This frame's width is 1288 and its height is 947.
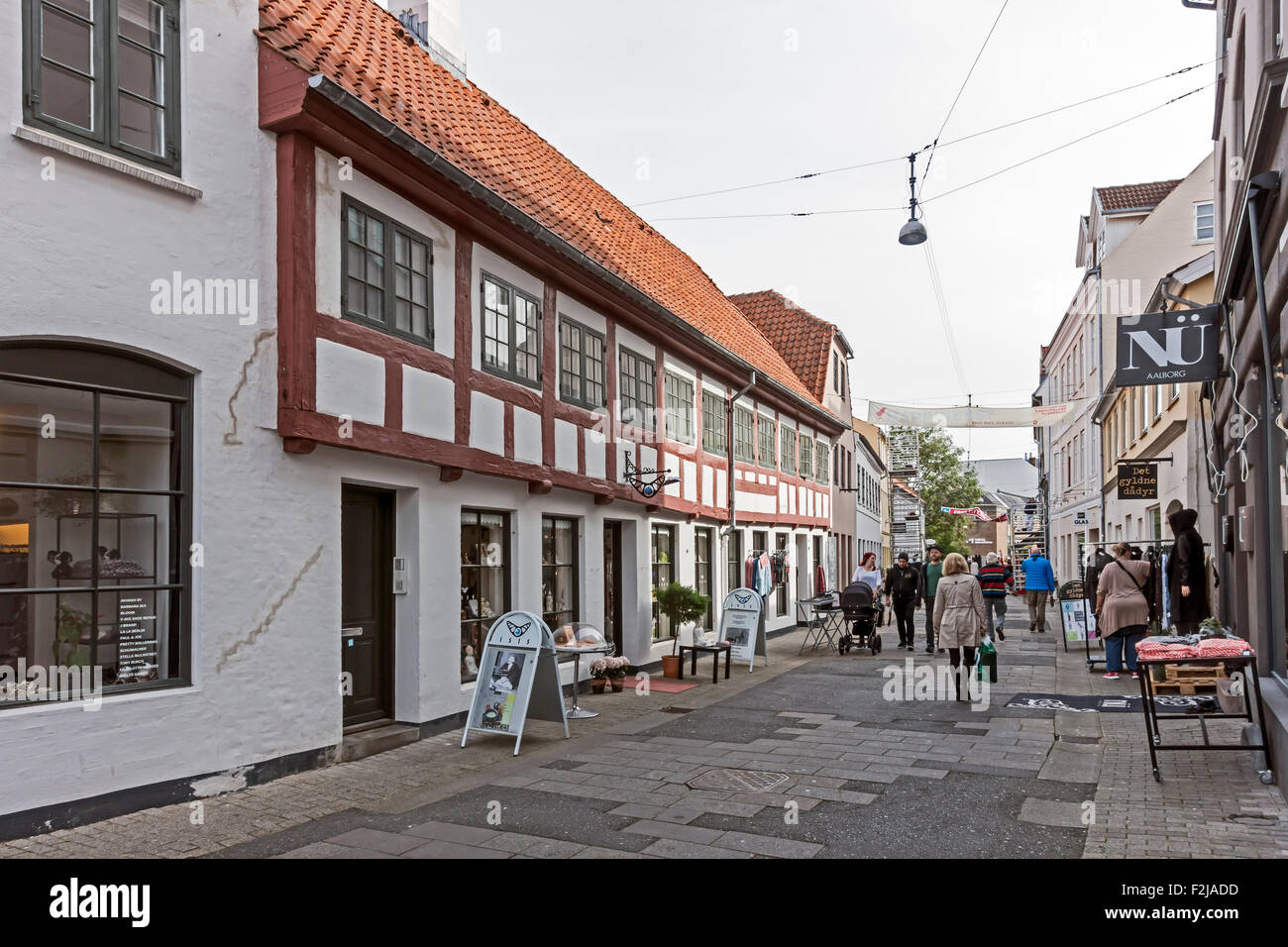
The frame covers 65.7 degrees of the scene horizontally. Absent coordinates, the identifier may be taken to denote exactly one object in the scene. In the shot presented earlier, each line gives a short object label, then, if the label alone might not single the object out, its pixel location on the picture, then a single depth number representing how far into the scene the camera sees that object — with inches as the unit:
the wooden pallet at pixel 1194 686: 346.9
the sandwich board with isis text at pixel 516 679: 340.5
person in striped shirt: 719.1
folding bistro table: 684.1
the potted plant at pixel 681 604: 535.8
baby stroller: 649.6
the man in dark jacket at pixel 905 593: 692.1
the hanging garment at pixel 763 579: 761.6
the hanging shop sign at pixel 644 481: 546.0
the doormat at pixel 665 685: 491.8
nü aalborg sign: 369.1
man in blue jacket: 770.8
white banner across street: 855.7
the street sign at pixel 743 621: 570.9
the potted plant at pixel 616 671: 486.0
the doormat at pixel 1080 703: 417.1
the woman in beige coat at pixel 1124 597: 457.7
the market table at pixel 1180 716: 273.3
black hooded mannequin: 393.4
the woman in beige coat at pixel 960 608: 438.9
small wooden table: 513.5
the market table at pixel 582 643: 402.0
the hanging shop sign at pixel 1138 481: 658.8
